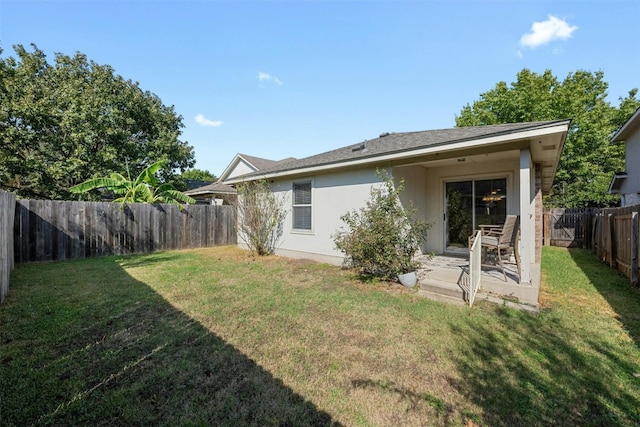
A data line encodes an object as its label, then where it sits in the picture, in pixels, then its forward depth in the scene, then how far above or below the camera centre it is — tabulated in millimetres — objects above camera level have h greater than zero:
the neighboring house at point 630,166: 11625 +2142
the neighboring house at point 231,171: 18516 +3563
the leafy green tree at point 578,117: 20312 +7497
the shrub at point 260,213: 9680 +19
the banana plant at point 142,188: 11344 +1128
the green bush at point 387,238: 5832 -529
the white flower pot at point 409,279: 5671 -1365
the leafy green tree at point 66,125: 13305 +4753
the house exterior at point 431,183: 6204 +903
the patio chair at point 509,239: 5422 -513
